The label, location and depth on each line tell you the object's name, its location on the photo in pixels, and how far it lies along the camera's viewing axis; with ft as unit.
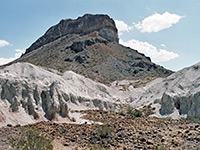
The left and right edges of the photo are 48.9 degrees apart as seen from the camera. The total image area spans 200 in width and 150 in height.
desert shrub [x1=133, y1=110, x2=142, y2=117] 65.92
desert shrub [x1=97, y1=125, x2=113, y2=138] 36.55
